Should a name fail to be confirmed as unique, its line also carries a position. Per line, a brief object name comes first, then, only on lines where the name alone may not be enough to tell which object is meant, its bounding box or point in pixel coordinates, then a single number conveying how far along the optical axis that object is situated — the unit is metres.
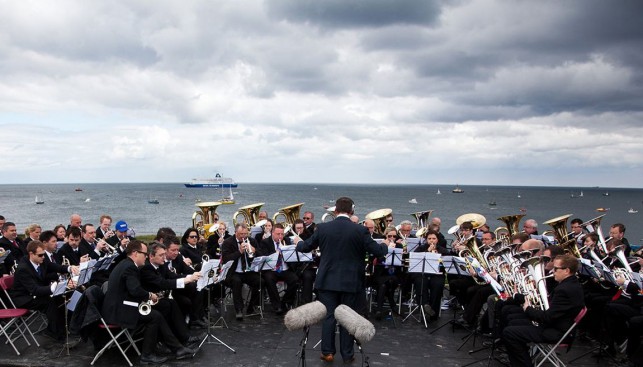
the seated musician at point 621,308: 7.00
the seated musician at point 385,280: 9.23
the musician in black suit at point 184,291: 8.07
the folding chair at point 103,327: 6.52
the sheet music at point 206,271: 7.22
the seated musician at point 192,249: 9.47
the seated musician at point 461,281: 9.00
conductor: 6.23
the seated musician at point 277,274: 9.55
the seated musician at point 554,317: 5.74
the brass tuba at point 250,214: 12.86
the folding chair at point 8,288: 7.24
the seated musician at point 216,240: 11.04
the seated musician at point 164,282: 7.10
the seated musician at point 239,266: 9.21
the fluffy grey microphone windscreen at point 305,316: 4.90
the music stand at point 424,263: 8.56
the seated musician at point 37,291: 7.31
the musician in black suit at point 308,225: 11.52
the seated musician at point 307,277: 9.75
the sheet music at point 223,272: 7.86
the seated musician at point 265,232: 10.66
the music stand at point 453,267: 8.44
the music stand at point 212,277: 7.30
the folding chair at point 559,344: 5.73
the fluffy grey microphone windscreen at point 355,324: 4.79
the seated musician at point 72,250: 9.27
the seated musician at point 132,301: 6.49
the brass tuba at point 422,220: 11.98
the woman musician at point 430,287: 9.05
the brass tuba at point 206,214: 14.42
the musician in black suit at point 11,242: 9.42
